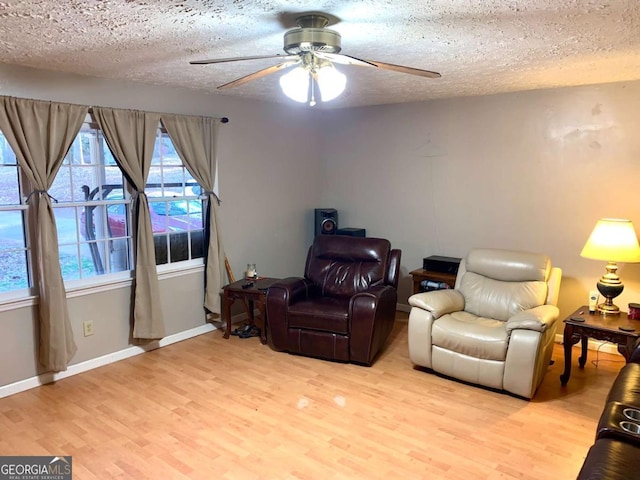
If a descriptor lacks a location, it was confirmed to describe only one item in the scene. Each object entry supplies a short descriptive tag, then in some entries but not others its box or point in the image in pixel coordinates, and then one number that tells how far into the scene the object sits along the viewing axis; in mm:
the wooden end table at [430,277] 4414
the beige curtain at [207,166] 4133
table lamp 3402
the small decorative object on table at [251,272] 4609
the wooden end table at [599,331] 3141
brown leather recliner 3711
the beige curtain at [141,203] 3701
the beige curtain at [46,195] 3184
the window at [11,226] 3232
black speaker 5406
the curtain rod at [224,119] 4467
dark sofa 1628
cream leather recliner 3141
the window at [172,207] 4176
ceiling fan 2215
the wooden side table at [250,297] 4227
